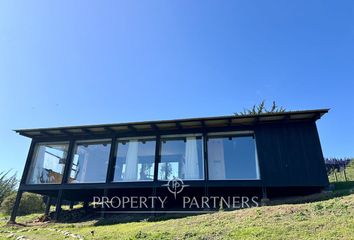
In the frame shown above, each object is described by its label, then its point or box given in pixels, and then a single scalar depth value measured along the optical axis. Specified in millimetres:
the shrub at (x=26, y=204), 16359
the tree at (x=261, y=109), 28805
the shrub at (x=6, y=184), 21408
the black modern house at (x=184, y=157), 11906
